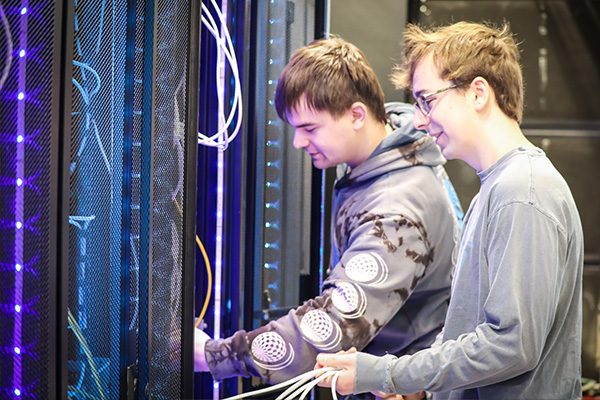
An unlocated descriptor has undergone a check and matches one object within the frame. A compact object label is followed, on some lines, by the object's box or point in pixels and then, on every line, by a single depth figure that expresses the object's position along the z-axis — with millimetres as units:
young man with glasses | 2222
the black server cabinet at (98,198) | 2110
